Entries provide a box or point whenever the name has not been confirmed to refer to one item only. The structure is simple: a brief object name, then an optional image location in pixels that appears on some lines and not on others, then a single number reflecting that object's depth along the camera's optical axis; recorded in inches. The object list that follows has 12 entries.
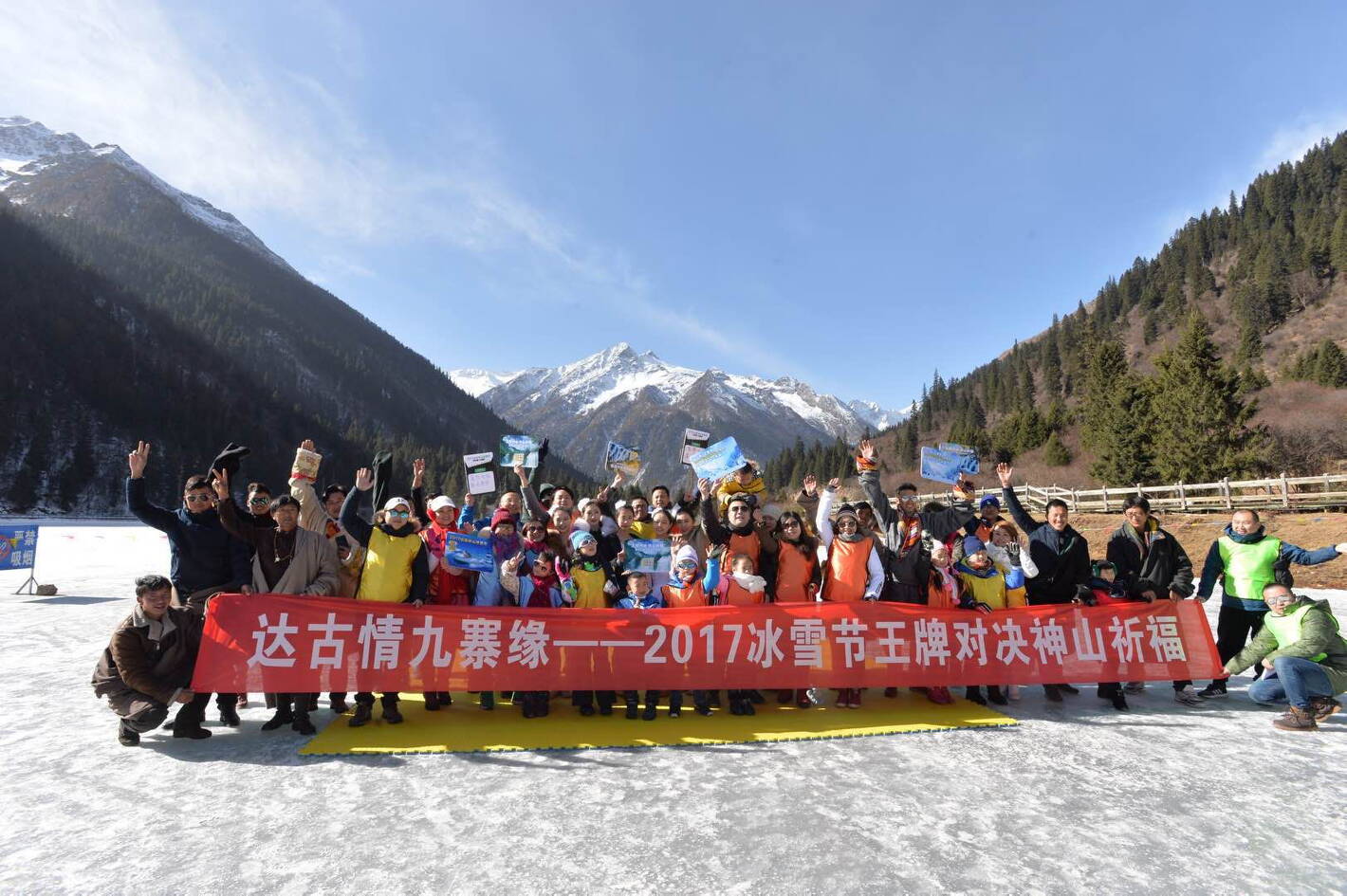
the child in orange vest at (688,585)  245.0
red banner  213.3
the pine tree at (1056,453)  2336.4
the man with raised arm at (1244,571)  248.5
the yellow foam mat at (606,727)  201.6
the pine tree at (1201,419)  1328.7
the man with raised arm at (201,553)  212.8
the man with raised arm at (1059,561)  269.3
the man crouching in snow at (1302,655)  225.3
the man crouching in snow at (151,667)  196.1
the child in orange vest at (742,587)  245.6
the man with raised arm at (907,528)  259.8
